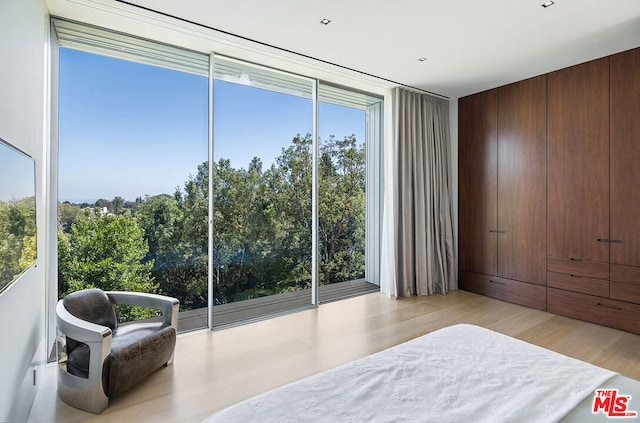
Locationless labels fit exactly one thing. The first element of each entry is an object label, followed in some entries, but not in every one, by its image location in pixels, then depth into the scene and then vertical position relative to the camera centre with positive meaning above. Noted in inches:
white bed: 44.1 -27.3
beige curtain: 175.3 +5.6
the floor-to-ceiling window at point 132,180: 126.7 +13.5
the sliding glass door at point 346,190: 179.5 +11.7
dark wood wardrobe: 128.5 +8.3
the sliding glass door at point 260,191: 144.0 +9.5
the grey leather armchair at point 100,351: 78.0 -35.7
